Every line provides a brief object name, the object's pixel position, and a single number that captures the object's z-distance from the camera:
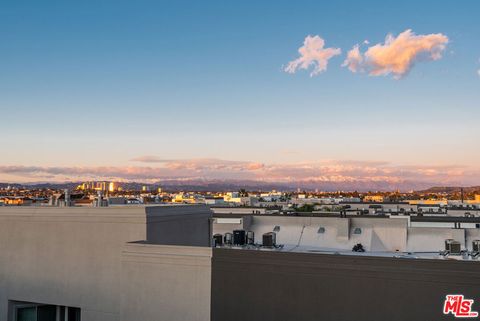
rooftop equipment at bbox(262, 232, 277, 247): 29.69
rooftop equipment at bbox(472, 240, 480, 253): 27.38
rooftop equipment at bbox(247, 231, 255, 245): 31.61
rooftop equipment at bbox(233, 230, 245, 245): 30.24
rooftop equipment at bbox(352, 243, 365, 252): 35.06
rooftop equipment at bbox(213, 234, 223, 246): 29.25
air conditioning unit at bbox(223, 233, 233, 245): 29.86
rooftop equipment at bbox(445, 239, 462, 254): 25.31
